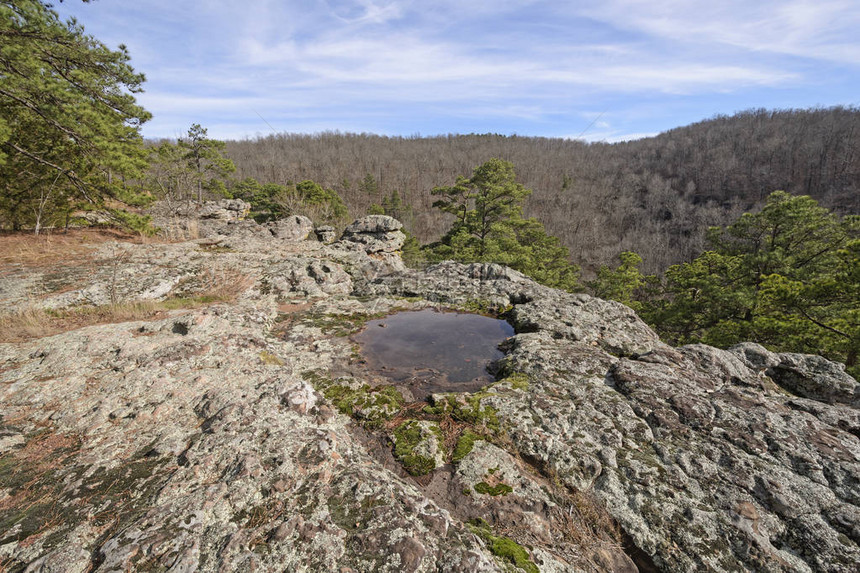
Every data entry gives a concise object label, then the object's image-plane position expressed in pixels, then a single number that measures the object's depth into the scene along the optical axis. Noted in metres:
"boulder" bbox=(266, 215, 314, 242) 18.56
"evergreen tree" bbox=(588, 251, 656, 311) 20.72
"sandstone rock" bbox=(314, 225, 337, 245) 22.32
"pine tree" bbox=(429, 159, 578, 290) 17.95
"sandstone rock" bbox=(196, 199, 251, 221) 22.64
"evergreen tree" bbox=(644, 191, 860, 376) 9.51
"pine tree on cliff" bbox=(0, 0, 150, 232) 7.10
